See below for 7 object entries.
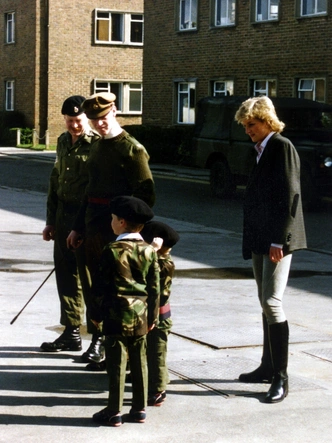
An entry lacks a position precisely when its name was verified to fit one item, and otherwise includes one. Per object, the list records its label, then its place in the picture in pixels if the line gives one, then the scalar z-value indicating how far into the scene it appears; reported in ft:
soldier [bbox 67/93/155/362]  21.36
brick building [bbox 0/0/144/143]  144.25
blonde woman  20.24
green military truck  60.59
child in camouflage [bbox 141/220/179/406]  19.51
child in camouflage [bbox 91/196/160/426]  17.97
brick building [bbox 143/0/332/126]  90.19
